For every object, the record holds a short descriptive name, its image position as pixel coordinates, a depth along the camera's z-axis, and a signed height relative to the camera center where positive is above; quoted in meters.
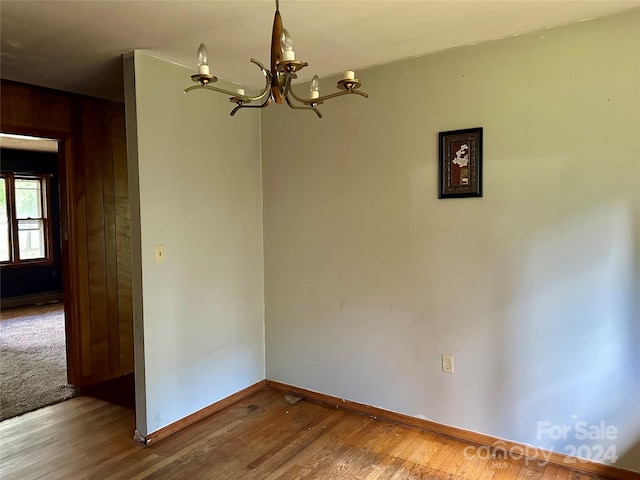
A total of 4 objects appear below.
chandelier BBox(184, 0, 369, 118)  1.32 +0.51
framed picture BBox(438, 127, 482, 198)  2.44 +0.34
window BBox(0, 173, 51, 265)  6.32 +0.12
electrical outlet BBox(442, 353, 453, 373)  2.59 -0.86
